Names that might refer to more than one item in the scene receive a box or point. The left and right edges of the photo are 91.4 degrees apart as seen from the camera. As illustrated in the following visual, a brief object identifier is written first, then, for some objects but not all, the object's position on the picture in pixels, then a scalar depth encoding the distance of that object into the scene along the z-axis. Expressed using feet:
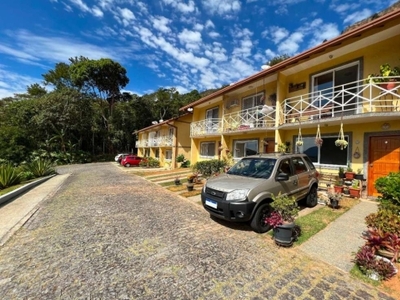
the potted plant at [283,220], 13.97
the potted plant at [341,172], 27.17
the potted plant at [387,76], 22.08
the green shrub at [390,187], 17.80
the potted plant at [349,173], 26.38
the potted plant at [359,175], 25.91
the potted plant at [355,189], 25.30
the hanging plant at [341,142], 23.97
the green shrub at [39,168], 51.65
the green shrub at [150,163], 84.53
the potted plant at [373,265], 10.49
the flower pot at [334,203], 21.53
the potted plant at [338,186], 26.37
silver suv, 15.66
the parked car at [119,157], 94.27
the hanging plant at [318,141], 26.14
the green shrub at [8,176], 36.94
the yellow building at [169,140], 71.31
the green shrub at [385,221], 12.07
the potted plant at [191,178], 34.18
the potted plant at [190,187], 32.19
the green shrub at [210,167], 43.57
